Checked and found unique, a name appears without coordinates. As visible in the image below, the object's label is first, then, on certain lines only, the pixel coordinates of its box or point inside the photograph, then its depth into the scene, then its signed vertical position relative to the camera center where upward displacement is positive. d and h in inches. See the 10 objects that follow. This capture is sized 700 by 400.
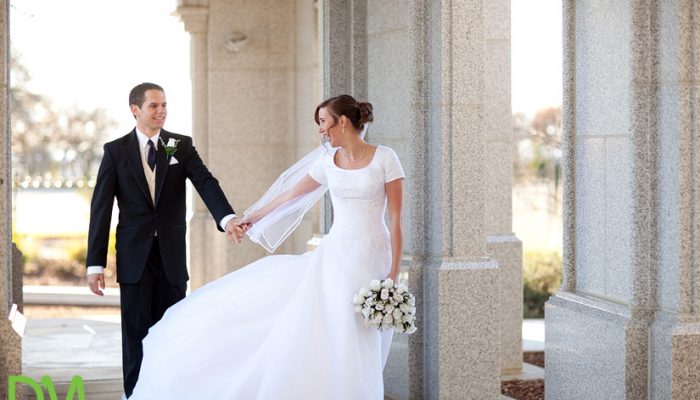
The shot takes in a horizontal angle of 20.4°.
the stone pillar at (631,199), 421.1 -2.2
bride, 413.0 -27.5
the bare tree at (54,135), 1815.7 +55.1
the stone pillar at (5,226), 452.6 -7.8
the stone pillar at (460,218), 499.2 -7.2
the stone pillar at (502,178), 644.3 +3.9
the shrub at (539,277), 1150.0 -53.4
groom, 444.8 -7.3
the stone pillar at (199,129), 884.9 +28.6
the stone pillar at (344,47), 578.7 +42.8
